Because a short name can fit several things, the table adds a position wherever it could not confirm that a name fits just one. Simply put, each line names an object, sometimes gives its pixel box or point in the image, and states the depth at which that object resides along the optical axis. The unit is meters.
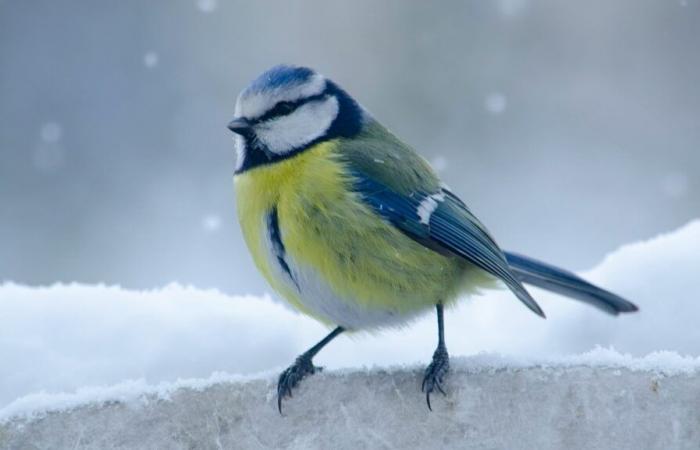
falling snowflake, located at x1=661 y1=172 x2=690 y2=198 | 8.88
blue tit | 4.45
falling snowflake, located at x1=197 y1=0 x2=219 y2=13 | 10.04
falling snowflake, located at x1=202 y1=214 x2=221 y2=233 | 9.20
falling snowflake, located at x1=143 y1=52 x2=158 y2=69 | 9.80
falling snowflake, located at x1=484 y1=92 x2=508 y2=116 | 9.59
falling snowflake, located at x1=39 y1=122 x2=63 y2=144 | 9.41
